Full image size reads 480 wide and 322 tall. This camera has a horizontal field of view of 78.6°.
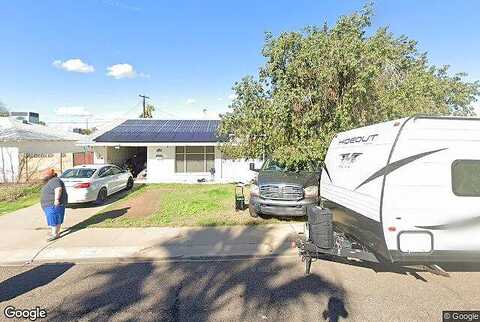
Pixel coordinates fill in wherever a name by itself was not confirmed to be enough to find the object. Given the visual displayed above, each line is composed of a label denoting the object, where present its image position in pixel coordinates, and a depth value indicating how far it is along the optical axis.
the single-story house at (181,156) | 17.12
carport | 18.61
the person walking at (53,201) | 6.74
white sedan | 10.13
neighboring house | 16.78
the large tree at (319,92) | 8.38
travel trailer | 3.84
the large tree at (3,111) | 57.31
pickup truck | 7.62
